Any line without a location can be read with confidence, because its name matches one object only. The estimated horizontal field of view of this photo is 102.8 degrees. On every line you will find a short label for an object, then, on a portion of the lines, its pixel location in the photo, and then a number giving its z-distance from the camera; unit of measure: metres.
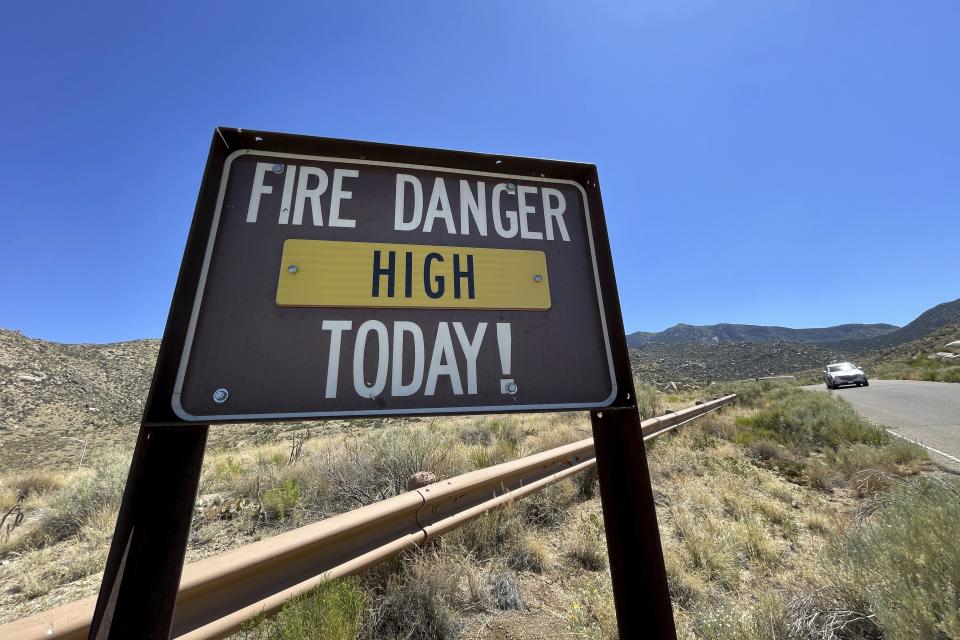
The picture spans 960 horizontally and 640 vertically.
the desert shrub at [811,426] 7.23
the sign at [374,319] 1.15
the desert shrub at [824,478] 5.21
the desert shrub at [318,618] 1.87
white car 21.17
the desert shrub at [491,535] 3.29
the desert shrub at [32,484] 7.56
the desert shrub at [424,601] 2.38
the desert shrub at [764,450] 6.71
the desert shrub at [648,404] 9.95
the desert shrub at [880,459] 5.41
